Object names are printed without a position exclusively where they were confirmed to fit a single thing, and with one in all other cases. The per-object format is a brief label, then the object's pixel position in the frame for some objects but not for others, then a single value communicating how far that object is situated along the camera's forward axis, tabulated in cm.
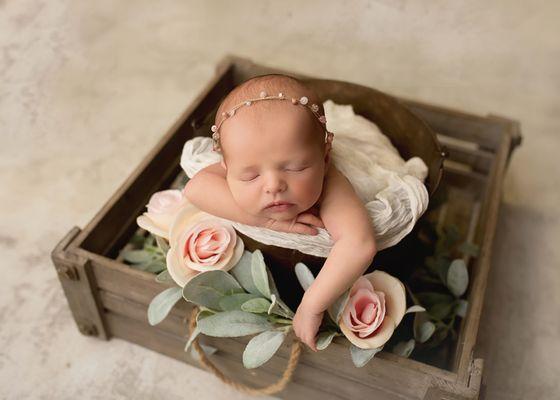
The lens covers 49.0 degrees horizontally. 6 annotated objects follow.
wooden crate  89
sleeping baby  81
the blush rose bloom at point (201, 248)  94
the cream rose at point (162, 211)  102
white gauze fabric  93
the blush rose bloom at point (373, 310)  87
